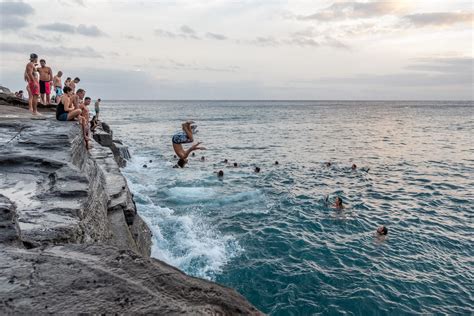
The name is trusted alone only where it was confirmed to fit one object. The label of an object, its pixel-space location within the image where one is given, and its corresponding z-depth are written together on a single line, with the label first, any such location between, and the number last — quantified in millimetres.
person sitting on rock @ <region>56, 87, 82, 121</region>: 15289
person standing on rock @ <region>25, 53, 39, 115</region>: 16656
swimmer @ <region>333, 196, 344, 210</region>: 18344
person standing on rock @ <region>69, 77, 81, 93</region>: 22750
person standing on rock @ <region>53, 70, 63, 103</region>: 26409
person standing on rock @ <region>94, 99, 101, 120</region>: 39606
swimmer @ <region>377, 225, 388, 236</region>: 15002
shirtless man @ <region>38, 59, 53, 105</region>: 19406
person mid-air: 13513
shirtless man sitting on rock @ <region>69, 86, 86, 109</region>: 17391
